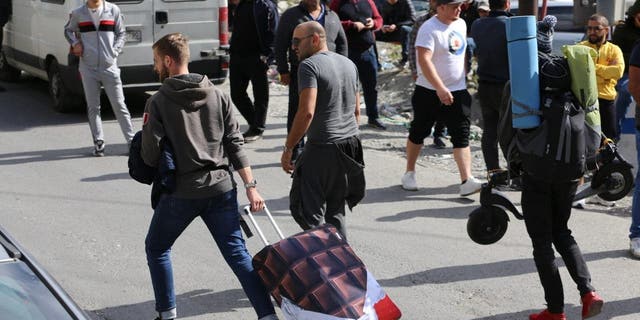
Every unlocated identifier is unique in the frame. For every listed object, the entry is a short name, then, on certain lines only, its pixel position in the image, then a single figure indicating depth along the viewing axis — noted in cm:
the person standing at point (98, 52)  1823
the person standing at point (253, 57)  1898
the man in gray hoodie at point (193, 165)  973
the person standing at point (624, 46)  1652
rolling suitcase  877
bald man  1084
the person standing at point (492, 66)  1487
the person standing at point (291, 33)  1650
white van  2104
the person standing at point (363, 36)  1997
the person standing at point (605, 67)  1529
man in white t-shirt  1521
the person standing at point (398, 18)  2660
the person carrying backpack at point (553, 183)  997
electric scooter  1082
